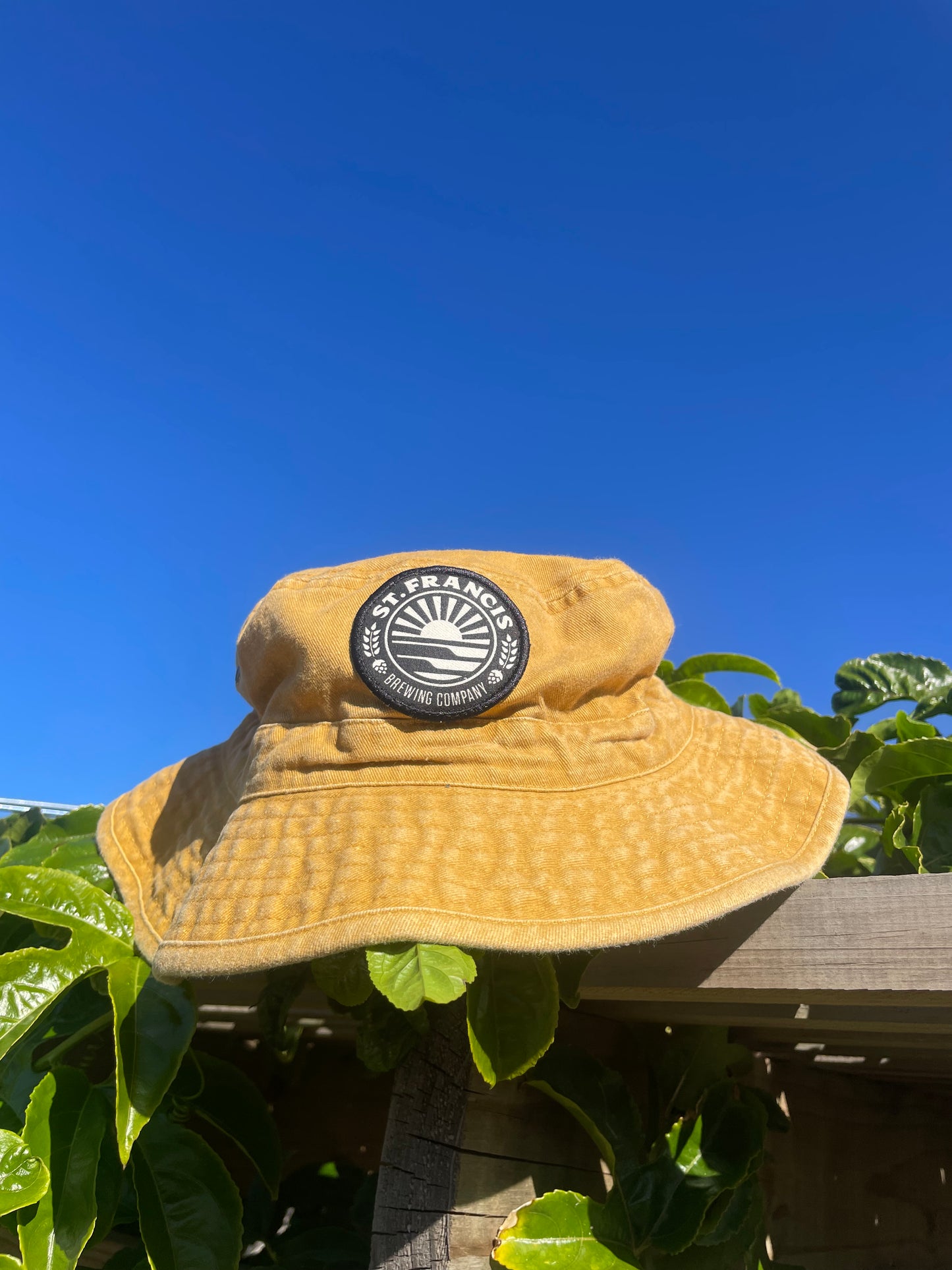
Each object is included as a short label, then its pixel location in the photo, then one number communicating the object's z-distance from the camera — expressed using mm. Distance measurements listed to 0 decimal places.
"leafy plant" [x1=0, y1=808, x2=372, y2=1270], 622
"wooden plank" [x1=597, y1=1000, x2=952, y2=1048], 697
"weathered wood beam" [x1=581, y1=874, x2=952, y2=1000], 594
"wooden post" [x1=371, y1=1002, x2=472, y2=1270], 658
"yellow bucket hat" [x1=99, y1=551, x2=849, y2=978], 549
